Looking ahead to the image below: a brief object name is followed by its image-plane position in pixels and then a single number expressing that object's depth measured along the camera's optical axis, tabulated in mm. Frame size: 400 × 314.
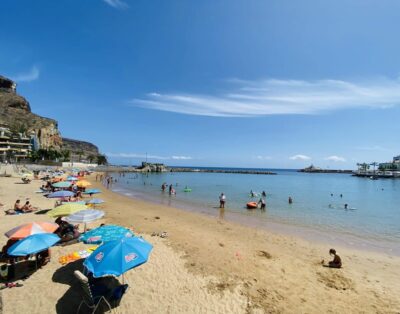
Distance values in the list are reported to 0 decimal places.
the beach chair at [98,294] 5548
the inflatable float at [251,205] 24984
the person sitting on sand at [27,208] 15466
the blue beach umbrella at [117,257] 5500
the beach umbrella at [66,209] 10133
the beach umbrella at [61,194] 15350
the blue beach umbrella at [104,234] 7965
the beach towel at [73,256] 8266
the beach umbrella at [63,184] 19773
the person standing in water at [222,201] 25298
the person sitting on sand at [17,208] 15253
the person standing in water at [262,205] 25078
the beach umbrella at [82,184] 22953
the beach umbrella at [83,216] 9578
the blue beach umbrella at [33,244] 6680
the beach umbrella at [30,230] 7345
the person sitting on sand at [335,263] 10219
